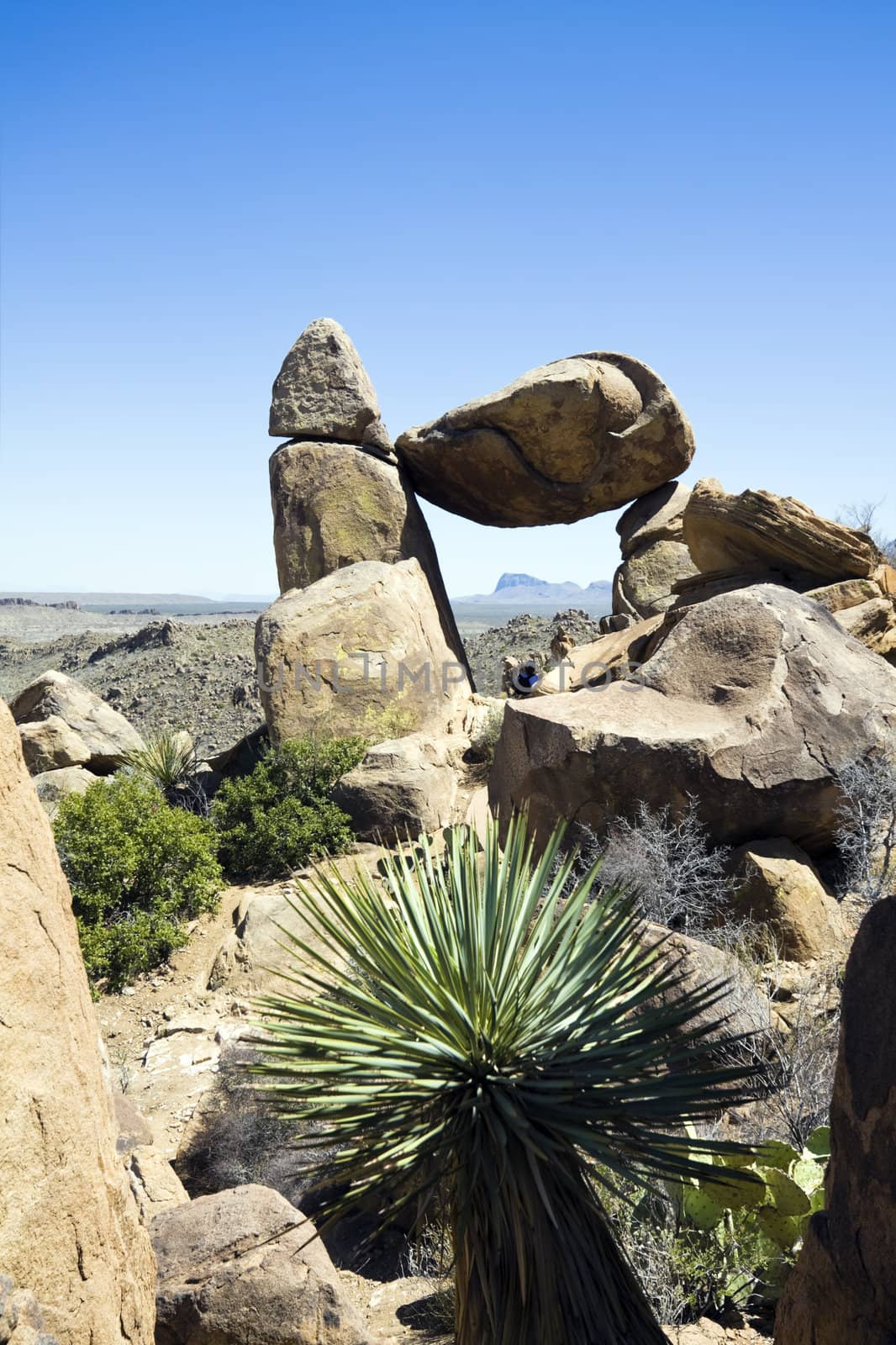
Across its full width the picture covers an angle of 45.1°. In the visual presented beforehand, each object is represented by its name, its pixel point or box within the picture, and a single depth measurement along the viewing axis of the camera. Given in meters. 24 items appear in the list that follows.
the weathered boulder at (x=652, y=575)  14.96
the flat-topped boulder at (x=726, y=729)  7.83
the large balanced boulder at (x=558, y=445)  13.63
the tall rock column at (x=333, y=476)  13.83
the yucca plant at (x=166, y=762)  12.95
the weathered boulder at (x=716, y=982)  5.09
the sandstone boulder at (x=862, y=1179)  2.58
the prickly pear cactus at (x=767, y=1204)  4.14
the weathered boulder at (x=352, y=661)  11.91
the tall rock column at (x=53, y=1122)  2.44
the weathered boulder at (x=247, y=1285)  3.83
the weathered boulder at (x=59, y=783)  12.37
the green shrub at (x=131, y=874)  8.71
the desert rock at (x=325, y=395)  14.10
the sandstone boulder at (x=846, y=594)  10.59
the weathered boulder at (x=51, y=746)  13.49
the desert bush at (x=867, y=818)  7.59
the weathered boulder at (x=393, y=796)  10.31
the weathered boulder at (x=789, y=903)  7.34
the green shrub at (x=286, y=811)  10.14
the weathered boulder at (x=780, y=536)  10.84
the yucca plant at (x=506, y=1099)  3.20
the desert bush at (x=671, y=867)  7.36
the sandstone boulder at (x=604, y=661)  11.86
